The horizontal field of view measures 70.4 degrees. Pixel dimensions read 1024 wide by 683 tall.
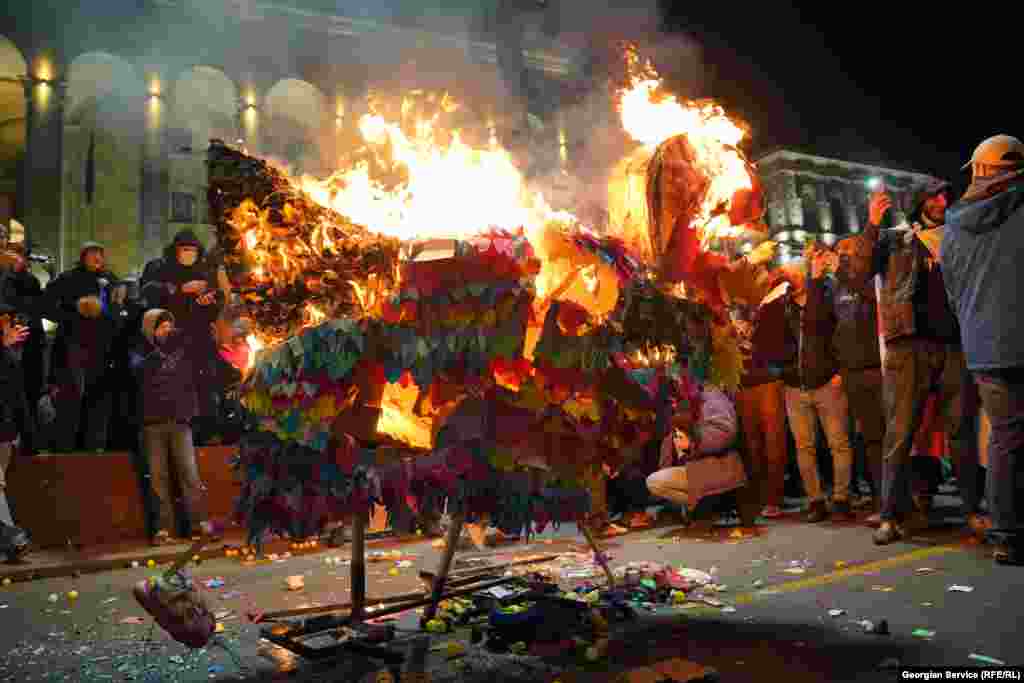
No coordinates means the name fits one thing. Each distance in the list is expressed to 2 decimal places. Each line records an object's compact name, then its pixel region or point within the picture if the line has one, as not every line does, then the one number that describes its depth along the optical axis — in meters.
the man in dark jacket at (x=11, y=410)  5.98
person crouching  6.42
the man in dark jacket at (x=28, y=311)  7.69
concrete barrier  6.70
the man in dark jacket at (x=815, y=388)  6.84
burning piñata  2.96
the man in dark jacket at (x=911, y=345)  5.31
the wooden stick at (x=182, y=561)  3.02
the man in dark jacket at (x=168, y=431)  7.06
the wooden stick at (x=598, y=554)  3.68
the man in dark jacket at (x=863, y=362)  6.63
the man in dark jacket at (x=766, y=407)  7.18
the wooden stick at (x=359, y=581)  3.49
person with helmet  4.31
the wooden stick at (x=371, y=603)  3.69
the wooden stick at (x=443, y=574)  3.67
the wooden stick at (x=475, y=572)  4.37
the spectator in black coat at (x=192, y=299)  7.77
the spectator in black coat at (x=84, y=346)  7.73
